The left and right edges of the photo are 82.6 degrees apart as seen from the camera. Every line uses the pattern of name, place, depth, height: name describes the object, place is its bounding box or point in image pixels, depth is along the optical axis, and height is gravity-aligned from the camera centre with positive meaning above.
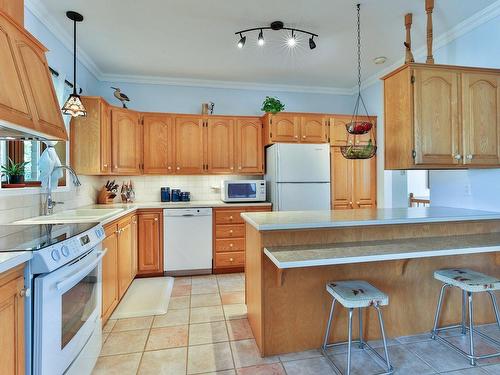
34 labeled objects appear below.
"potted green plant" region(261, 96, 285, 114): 3.92 +1.14
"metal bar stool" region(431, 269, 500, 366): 1.92 -0.69
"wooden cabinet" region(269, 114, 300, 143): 4.00 +0.86
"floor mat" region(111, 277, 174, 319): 2.71 -1.15
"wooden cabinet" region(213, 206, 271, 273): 3.79 -0.68
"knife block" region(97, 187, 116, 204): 3.76 -0.09
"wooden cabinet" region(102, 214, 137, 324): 2.40 -0.70
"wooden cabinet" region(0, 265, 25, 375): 1.14 -0.55
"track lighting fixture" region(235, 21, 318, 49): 2.74 +1.59
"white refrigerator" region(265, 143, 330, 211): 3.83 +0.16
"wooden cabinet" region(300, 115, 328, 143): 4.08 +0.85
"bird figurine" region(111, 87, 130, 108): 3.71 +1.23
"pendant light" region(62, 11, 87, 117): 2.61 +0.80
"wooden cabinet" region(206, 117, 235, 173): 4.07 +0.64
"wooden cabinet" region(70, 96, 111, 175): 3.21 +0.59
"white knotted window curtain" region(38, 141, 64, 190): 2.43 +0.23
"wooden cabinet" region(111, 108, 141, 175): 3.61 +0.64
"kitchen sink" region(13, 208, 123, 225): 2.12 -0.22
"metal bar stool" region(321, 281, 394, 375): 1.72 -0.68
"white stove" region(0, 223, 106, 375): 1.30 -0.55
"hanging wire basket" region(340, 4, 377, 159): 2.32 +0.32
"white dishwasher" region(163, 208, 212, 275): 3.68 -0.66
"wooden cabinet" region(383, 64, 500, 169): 2.38 +0.60
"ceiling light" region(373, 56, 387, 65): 3.58 +1.63
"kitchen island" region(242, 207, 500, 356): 1.96 -0.61
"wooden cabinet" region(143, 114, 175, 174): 3.91 +0.64
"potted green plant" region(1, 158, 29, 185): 2.13 +0.14
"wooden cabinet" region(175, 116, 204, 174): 3.99 +0.63
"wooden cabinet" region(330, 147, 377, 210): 4.14 +0.08
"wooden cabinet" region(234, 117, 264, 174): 4.15 +0.63
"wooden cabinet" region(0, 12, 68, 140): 1.48 +0.62
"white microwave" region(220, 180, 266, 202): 3.96 -0.03
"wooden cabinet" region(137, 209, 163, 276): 3.60 -0.67
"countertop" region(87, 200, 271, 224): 3.45 -0.20
